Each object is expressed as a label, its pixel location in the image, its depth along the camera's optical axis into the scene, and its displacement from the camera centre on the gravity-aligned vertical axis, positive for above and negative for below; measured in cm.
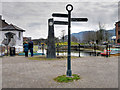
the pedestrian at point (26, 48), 1458 -43
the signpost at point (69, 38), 563 +21
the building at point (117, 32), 5758 +478
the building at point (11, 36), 2291 +130
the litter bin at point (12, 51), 1592 -80
